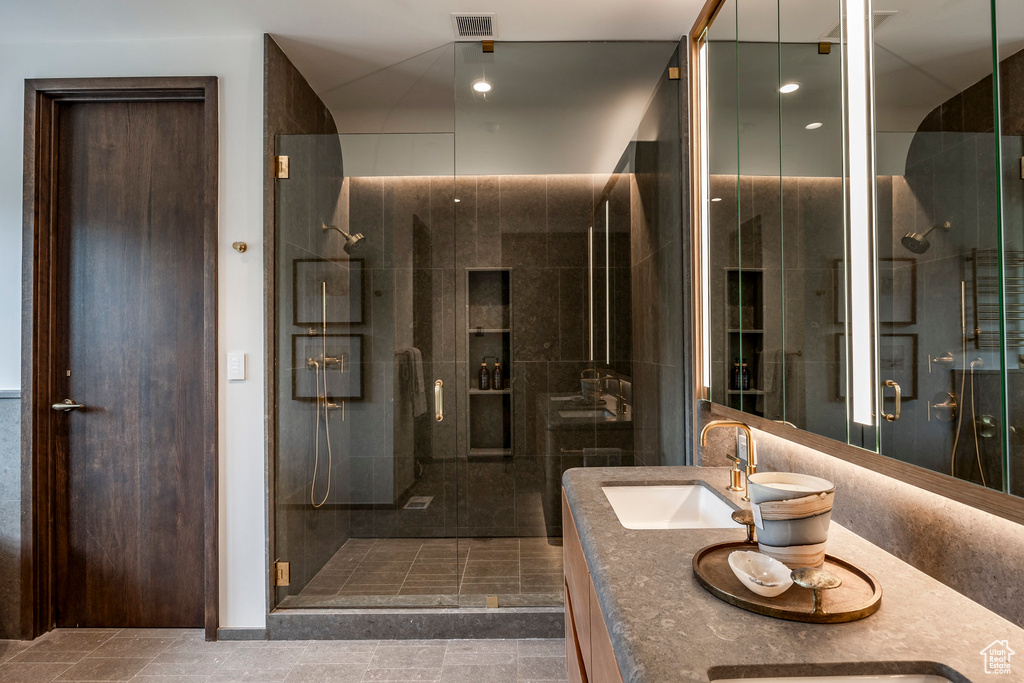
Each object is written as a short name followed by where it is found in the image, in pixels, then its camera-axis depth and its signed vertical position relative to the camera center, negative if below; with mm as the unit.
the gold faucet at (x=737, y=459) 1429 -312
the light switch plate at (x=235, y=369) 2291 -84
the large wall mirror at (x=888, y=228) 804 +243
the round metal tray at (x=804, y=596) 819 -426
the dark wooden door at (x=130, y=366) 2396 -69
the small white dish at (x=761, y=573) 868 -399
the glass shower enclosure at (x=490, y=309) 2312 +180
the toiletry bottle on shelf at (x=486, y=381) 2359 -148
